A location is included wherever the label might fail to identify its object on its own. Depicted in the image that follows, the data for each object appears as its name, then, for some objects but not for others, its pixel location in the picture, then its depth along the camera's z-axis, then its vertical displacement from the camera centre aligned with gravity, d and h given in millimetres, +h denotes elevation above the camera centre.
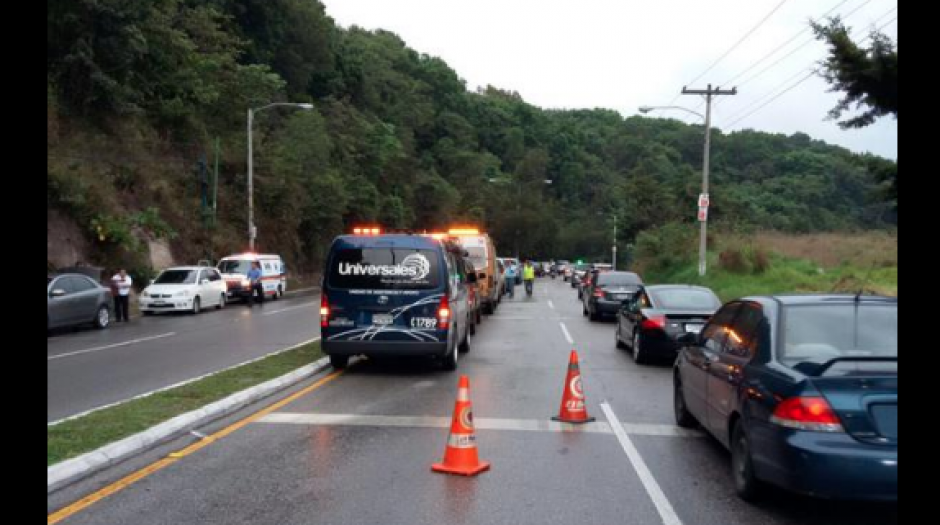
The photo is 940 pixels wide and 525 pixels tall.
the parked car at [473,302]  18800 -1076
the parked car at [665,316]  13555 -990
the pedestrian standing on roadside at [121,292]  23219 -1034
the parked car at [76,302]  19234 -1138
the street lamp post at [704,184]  31559 +2901
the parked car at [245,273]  31922 -693
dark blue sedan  5281 -963
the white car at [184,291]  25828 -1139
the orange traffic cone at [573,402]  8914 -1600
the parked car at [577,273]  48538 -998
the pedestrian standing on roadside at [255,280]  30656 -908
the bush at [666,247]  43781 +594
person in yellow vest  36281 -845
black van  12281 -630
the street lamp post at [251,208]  37844 +2243
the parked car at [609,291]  23062 -960
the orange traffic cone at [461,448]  6902 -1637
